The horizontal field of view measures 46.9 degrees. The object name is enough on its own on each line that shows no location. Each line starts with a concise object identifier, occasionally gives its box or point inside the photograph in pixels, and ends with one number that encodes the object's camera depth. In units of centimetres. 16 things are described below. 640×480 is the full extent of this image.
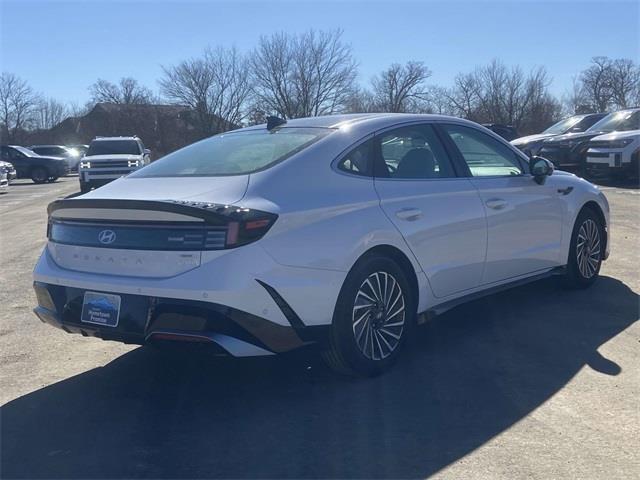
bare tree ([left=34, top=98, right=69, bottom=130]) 7525
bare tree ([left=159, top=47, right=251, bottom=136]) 5316
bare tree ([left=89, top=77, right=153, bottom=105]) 6211
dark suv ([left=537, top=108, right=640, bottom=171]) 1859
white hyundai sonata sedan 385
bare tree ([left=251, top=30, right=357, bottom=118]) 5034
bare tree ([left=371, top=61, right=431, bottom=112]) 5509
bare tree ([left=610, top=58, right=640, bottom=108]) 6469
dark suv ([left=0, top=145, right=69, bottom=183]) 3097
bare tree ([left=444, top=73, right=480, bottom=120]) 5103
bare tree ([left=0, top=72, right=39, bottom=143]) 6938
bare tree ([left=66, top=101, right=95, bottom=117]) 6950
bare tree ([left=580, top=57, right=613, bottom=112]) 6431
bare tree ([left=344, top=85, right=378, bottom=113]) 5162
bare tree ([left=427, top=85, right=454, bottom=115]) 5312
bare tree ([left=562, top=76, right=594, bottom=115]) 5663
